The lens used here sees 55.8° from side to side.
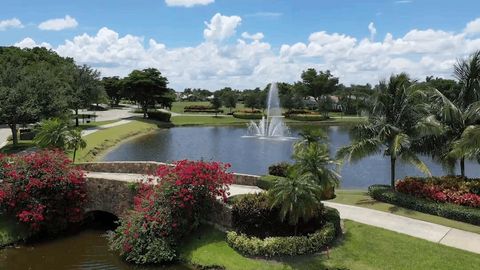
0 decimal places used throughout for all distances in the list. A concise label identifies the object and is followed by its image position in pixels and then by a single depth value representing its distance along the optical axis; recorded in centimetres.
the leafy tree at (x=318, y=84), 9838
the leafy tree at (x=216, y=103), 8431
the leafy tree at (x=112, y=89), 9963
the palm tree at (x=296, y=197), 1565
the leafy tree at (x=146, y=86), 6756
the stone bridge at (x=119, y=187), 2017
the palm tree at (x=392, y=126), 2036
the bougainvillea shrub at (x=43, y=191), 1942
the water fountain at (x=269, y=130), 5391
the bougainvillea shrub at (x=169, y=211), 1690
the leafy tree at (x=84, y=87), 5341
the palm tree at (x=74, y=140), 2658
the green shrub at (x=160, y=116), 6744
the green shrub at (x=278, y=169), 2237
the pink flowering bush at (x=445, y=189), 1820
